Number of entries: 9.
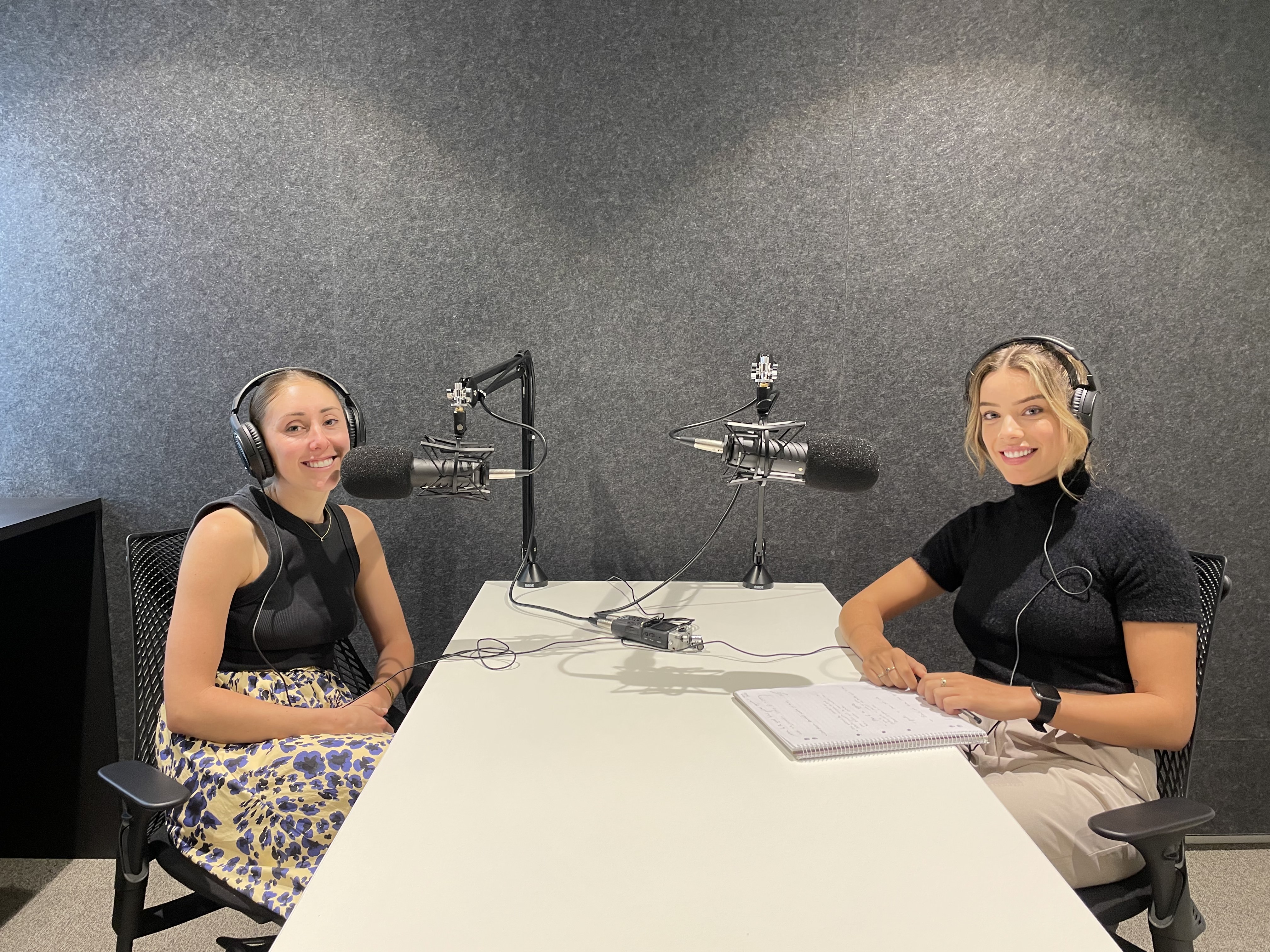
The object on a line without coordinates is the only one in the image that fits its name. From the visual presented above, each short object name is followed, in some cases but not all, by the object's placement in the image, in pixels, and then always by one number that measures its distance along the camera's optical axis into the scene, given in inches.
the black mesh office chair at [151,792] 46.5
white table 29.0
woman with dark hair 49.9
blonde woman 48.5
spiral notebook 42.6
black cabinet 81.9
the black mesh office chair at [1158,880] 39.9
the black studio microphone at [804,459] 46.5
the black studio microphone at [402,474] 50.1
